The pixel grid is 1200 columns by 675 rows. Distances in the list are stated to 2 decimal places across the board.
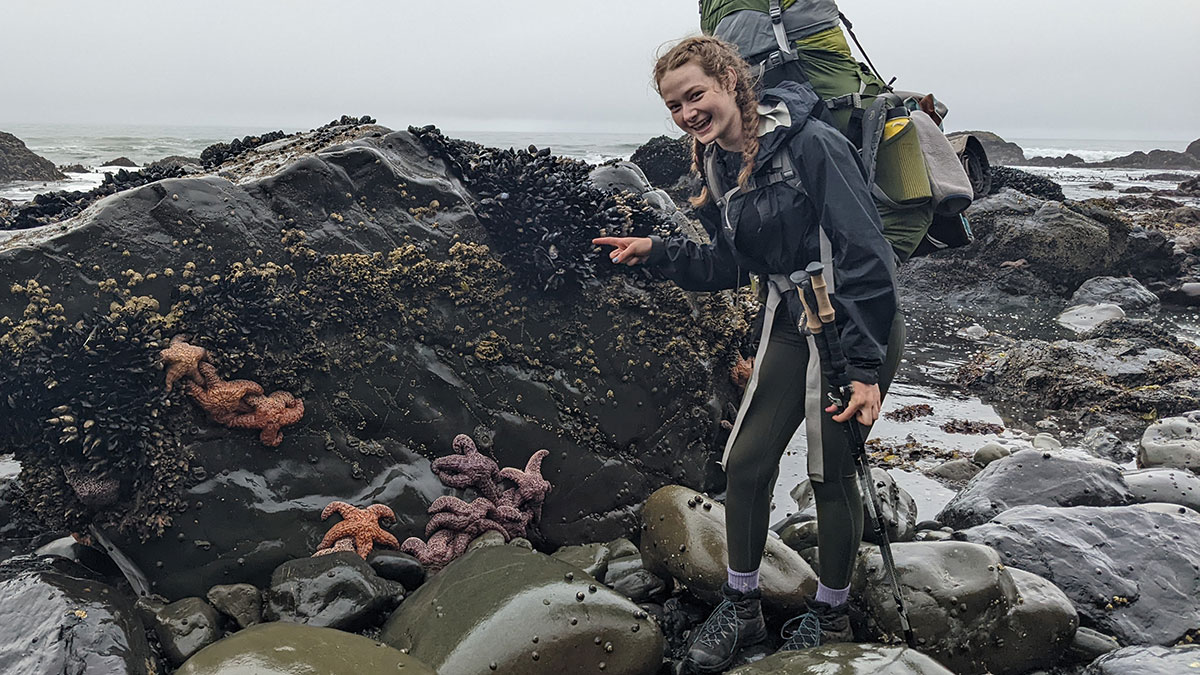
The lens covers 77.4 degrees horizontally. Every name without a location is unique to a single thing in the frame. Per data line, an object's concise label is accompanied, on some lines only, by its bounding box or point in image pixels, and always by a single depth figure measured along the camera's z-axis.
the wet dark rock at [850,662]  2.84
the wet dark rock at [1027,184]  16.58
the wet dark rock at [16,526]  4.58
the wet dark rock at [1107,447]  6.66
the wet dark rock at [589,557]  4.49
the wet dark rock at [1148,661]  3.12
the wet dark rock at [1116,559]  4.04
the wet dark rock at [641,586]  4.27
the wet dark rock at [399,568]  4.22
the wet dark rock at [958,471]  6.24
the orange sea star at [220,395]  4.11
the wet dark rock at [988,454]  6.40
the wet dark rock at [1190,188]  33.34
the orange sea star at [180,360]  4.00
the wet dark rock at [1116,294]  12.83
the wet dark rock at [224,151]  5.23
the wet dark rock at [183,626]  3.58
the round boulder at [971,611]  3.62
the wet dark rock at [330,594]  3.76
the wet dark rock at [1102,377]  7.73
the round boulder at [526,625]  3.33
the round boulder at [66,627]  3.17
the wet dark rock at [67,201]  4.56
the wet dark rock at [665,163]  20.19
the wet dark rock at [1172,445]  6.12
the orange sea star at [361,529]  4.24
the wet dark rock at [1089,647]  3.83
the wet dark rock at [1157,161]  64.92
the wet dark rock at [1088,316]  11.76
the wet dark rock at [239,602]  3.84
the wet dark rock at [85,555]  4.23
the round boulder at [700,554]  3.89
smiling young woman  3.09
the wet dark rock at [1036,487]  5.24
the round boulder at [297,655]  2.93
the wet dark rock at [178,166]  4.75
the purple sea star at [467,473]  4.63
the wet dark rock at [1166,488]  5.27
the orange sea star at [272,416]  4.22
